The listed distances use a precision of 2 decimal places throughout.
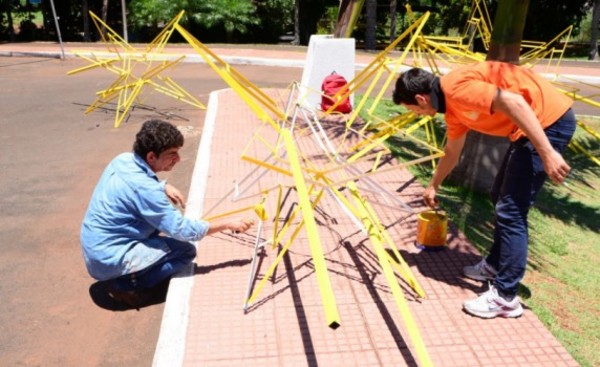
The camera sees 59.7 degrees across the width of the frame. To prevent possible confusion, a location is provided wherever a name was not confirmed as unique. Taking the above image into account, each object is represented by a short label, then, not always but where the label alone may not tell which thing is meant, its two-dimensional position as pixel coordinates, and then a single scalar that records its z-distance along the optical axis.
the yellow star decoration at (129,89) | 7.86
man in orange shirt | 2.74
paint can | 3.97
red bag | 7.75
